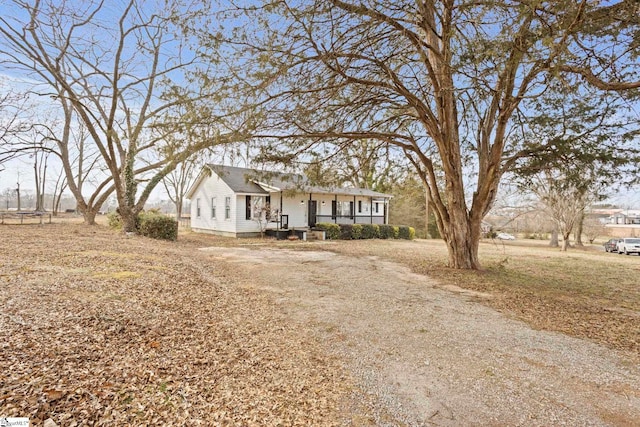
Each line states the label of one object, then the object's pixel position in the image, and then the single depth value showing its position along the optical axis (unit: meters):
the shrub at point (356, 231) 21.70
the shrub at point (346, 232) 21.42
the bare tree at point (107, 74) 13.80
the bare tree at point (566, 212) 21.47
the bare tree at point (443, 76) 5.39
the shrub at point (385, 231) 23.47
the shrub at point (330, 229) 20.78
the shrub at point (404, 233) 24.75
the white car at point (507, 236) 32.13
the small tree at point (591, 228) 30.08
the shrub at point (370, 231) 22.42
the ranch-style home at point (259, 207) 19.97
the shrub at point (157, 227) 15.55
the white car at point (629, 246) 23.36
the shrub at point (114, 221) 17.61
